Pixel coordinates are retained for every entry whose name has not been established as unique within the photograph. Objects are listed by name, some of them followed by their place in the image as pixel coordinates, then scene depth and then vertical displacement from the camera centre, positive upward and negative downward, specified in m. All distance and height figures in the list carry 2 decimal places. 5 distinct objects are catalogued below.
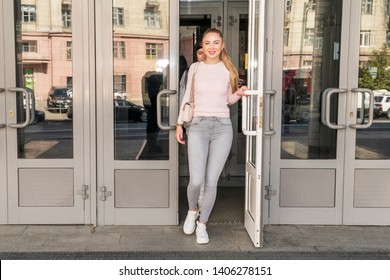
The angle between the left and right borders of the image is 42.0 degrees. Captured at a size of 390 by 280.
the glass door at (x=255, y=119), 3.53 -0.26
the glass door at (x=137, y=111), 4.15 -0.22
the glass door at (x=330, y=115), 4.24 -0.26
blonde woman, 3.80 -0.24
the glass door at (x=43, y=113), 4.14 -0.25
